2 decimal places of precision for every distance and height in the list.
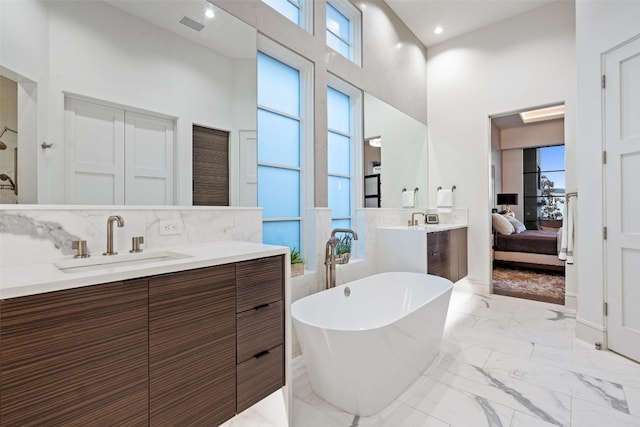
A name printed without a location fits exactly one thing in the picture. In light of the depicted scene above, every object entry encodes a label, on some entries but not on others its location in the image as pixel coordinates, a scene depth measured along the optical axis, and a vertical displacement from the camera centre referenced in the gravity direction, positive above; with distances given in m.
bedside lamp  6.57 +0.31
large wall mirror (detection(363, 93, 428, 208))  3.34 +0.77
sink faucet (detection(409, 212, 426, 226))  3.90 -0.09
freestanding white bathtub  1.56 -0.77
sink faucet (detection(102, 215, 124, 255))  1.36 -0.08
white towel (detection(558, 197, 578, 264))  2.93 -0.16
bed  4.90 -0.60
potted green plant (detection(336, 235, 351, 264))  2.74 -0.34
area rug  3.78 -1.02
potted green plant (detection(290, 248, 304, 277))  2.32 -0.39
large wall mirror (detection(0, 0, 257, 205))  1.22 +0.62
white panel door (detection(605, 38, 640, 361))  2.18 +0.12
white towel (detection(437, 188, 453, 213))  4.11 +0.18
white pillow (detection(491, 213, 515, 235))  5.34 -0.21
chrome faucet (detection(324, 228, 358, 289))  2.41 -0.38
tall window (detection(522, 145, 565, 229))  6.84 +0.69
